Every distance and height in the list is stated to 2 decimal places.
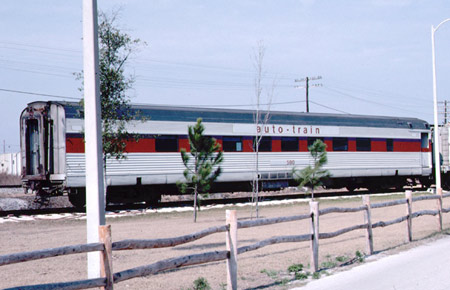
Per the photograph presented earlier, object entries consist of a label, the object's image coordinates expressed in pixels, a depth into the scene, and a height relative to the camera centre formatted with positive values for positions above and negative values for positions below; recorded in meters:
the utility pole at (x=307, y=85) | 53.26 +7.06
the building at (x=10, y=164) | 56.80 +0.78
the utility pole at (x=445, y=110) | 69.94 +5.81
